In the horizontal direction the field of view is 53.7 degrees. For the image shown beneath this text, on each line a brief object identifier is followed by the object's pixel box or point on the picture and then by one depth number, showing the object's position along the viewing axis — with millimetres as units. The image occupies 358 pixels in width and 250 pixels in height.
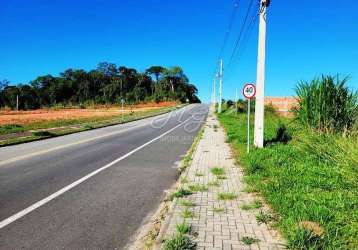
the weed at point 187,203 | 6173
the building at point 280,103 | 36091
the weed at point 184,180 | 8113
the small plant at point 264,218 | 5195
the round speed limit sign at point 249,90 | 12200
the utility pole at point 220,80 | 55866
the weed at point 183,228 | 4820
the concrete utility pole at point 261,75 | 12703
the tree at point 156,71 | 153100
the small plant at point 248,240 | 4441
